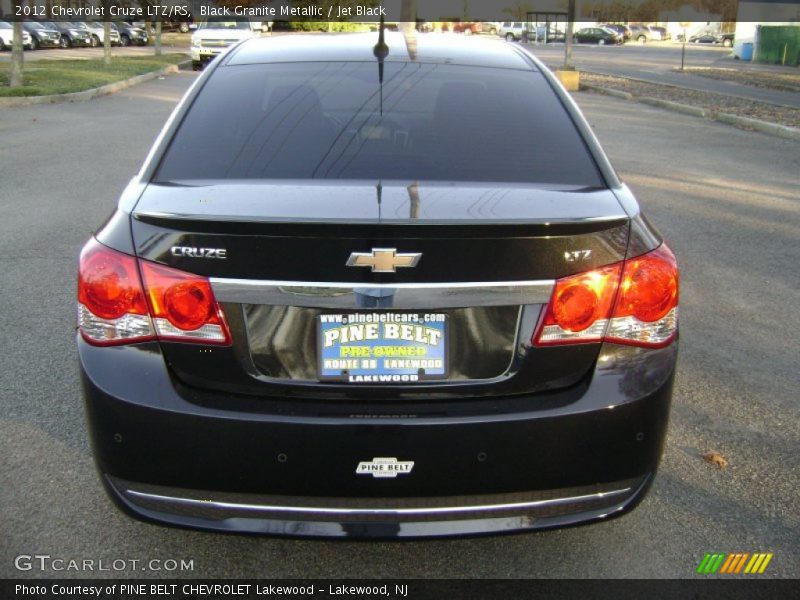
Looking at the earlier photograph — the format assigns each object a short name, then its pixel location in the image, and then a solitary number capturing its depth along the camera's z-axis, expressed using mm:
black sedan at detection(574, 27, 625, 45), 76238
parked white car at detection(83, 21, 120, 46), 54025
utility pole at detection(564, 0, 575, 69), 27719
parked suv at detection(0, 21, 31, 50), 42900
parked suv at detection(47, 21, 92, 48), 50919
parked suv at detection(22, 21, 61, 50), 47781
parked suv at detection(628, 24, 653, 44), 84625
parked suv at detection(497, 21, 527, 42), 78312
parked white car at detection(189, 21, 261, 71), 30031
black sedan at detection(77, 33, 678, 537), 2402
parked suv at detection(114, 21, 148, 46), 55212
